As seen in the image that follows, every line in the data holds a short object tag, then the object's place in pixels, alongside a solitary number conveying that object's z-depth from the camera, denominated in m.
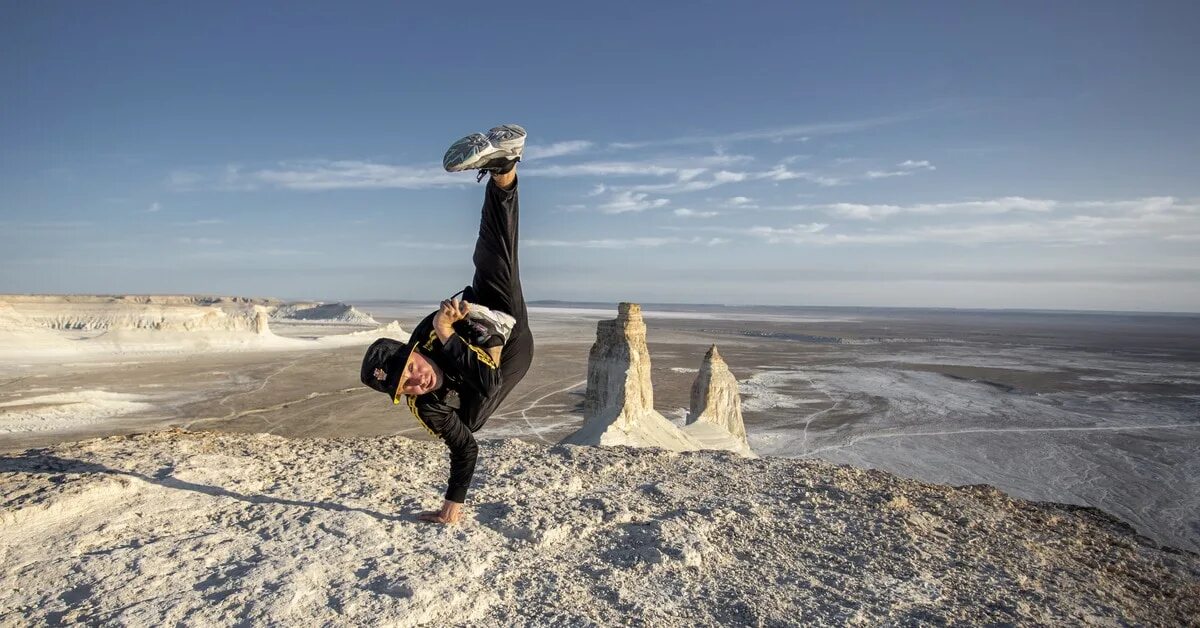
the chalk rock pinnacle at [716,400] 20.95
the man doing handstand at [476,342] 3.48
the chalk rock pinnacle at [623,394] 16.14
